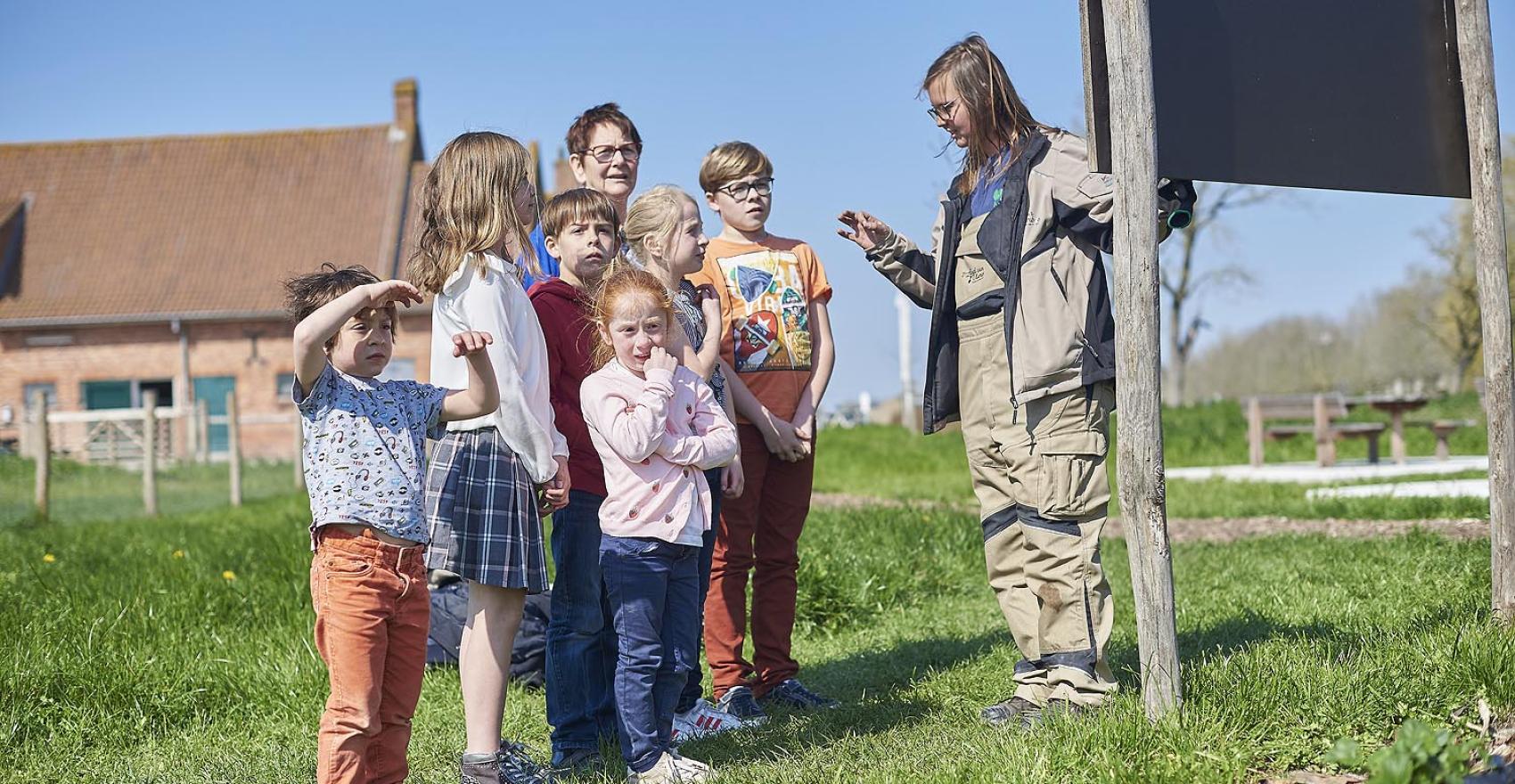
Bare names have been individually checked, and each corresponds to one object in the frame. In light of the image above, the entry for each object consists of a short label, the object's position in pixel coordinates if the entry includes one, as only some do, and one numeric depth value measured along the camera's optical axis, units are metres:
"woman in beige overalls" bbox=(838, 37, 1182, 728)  4.19
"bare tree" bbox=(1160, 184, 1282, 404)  38.91
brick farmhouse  31.92
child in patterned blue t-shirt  3.39
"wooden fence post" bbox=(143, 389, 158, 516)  14.58
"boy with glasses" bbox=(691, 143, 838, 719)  4.87
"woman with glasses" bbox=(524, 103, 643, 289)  4.85
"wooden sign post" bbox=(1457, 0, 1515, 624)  4.52
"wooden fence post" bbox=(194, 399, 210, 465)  18.88
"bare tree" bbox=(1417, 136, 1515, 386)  40.72
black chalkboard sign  3.77
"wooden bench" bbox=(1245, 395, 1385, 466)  15.97
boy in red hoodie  4.13
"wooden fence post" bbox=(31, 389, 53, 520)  13.12
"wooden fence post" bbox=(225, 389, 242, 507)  15.69
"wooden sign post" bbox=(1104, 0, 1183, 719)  3.65
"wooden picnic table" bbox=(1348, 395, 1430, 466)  16.53
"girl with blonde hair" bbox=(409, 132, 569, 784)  3.77
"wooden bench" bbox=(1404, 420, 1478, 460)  15.90
